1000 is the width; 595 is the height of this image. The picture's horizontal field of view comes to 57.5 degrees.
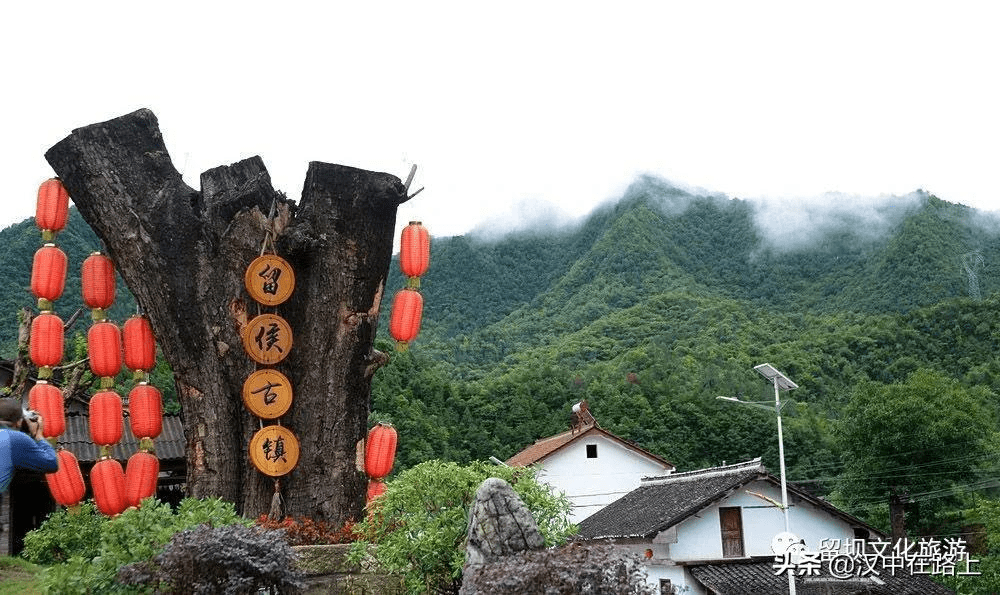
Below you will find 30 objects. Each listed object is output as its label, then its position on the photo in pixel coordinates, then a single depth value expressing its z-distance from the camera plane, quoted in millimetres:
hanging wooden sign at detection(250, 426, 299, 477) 9148
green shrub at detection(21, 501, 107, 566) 11453
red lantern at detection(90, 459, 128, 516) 9938
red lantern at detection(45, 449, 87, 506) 10383
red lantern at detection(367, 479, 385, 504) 10372
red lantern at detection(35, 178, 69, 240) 9977
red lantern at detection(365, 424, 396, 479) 9891
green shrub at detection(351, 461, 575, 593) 6316
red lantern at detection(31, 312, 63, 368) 10109
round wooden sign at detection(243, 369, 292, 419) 9148
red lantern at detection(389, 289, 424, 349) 10531
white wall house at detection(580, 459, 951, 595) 16297
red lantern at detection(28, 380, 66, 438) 10039
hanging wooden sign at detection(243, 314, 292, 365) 9188
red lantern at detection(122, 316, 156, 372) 9828
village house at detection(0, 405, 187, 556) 14977
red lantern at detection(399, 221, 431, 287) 10570
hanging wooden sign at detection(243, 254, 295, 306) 9180
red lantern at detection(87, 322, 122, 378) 10031
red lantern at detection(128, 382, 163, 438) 10031
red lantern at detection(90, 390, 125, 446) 10289
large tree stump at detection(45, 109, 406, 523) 9297
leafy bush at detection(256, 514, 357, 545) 8375
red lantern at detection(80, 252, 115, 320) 9984
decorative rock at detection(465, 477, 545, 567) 5750
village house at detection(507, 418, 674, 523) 27047
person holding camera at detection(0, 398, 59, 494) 4535
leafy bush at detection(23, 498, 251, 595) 6223
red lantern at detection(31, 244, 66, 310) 10188
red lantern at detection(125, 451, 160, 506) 10094
